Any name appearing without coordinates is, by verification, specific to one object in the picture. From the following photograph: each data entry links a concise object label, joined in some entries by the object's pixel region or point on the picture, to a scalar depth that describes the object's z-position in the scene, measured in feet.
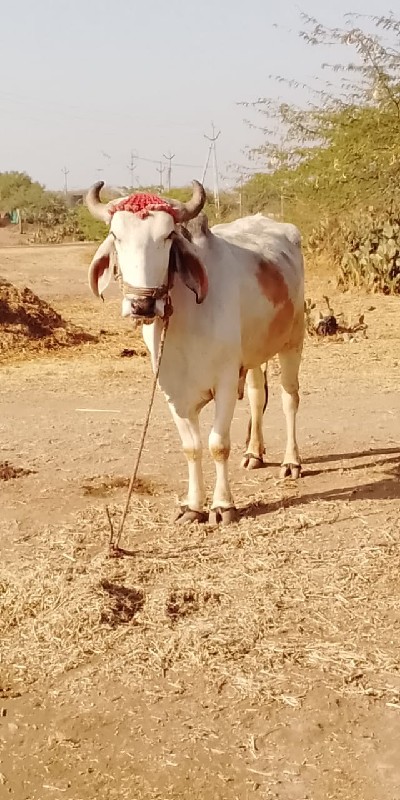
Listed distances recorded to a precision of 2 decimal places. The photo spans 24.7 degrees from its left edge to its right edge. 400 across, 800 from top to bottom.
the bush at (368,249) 52.85
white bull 15.88
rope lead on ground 16.90
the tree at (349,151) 39.11
